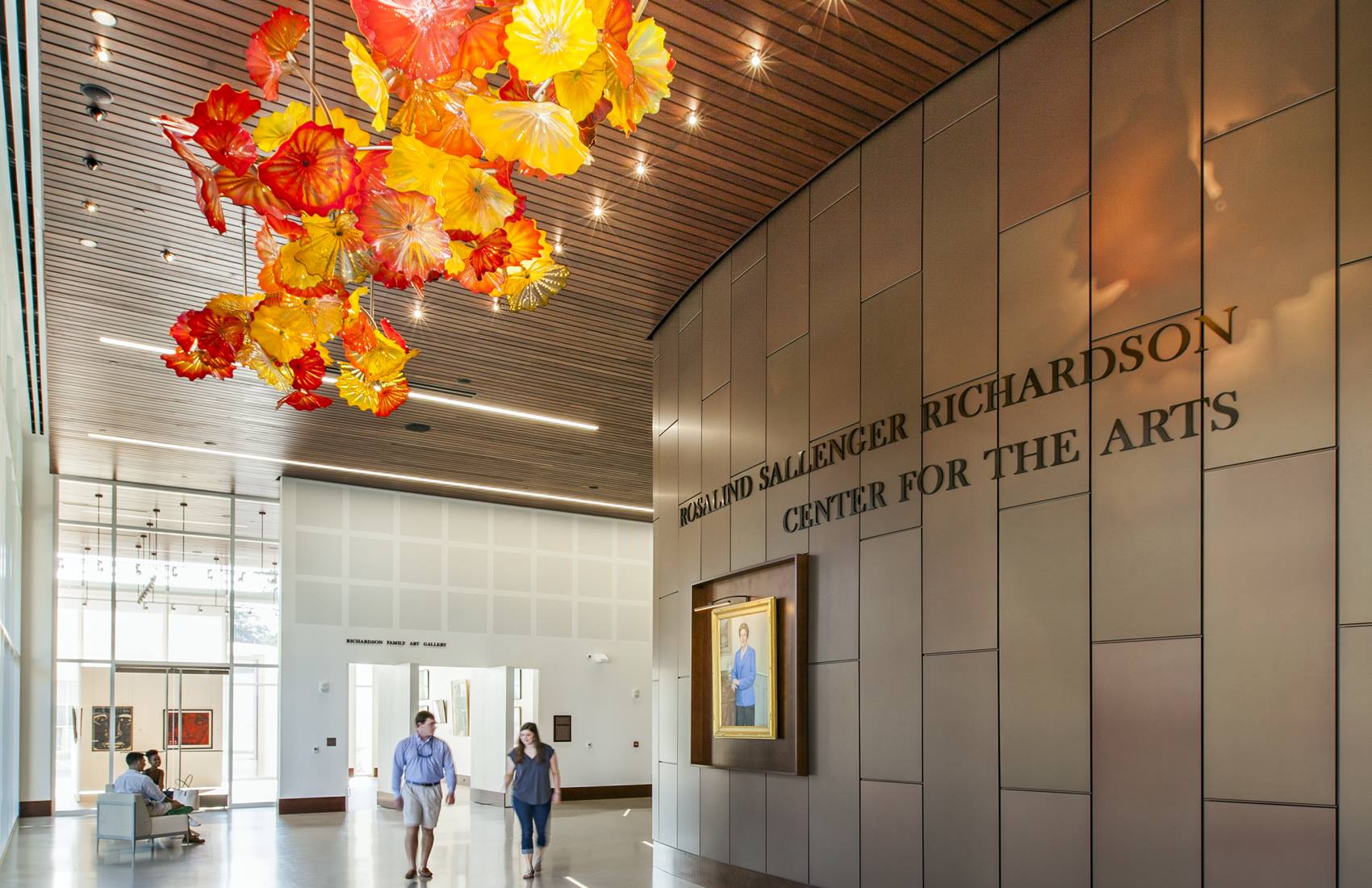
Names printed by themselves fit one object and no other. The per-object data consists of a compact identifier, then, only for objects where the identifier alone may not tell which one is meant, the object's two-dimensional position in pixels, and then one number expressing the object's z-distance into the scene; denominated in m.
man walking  10.09
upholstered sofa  12.77
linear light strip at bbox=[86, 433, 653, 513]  16.44
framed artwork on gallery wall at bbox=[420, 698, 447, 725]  22.91
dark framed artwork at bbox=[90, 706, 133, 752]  22.34
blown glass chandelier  2.79
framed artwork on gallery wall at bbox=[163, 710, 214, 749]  22.22
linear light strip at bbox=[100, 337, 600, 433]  13.81
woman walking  10.41
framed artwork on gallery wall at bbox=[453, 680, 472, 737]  21.81
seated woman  12.98
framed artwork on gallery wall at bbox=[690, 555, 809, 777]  7.95
